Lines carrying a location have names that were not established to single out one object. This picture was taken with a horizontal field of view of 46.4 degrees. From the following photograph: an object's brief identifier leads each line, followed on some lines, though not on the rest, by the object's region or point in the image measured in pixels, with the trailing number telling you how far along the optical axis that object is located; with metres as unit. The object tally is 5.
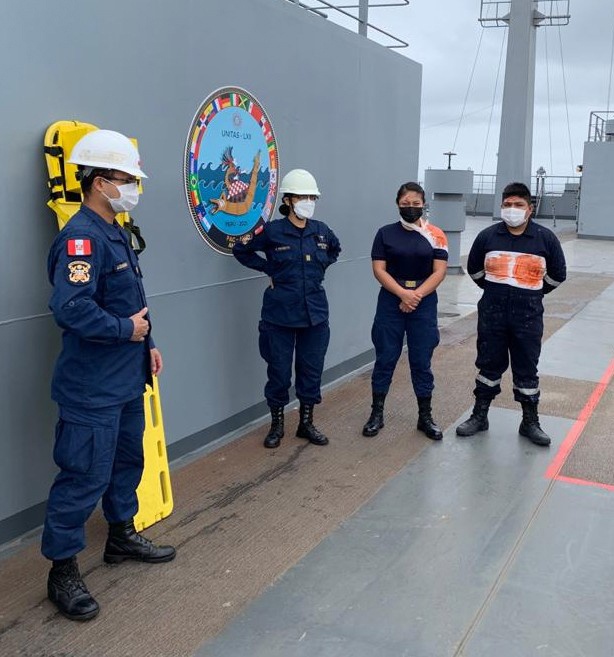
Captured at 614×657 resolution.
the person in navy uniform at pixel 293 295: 4.83
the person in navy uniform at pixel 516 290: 4.95
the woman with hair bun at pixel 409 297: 5.10
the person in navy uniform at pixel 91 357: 2.95
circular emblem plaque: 4.66
